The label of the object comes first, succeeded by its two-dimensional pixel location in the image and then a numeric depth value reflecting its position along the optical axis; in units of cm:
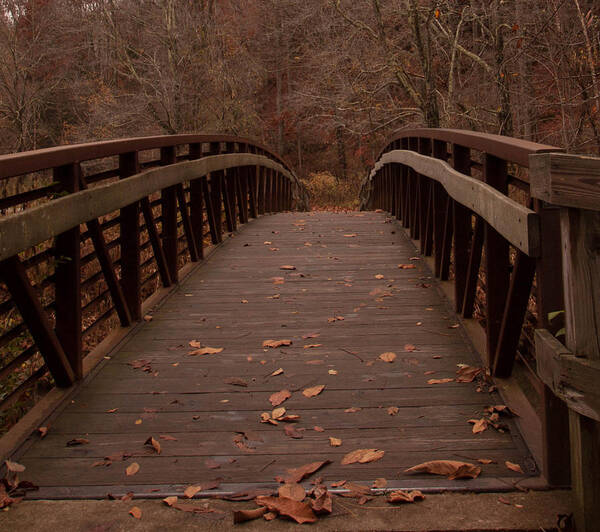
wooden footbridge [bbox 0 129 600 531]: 292
